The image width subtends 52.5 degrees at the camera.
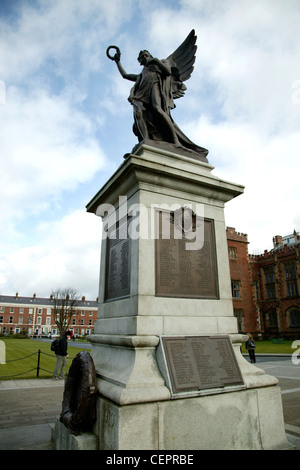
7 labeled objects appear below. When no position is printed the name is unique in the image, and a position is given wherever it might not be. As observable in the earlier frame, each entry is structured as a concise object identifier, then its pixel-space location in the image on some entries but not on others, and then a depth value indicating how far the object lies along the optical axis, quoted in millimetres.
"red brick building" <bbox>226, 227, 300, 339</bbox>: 44250
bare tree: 71000
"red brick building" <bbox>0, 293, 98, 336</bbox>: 95562
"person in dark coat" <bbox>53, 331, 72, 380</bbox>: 11156
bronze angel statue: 5508
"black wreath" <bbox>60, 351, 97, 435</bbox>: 3469
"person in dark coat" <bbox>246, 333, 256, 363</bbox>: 16353
